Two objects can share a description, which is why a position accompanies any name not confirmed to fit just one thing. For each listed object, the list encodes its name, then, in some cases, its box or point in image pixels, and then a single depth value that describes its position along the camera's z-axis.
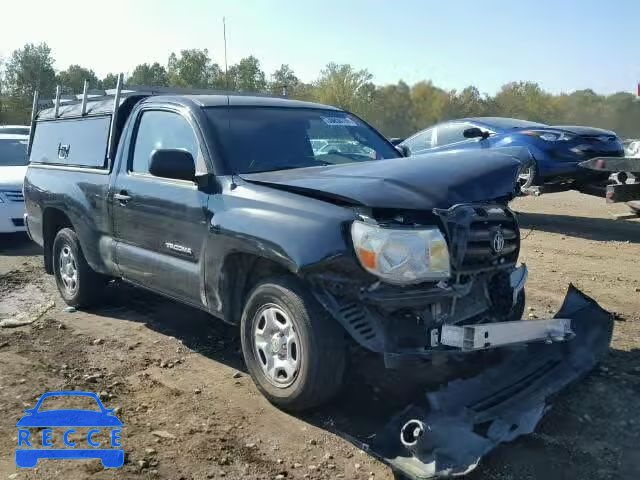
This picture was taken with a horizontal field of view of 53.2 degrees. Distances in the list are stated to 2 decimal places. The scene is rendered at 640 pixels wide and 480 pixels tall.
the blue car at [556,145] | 9.11
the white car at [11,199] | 9.61
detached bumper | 2.96
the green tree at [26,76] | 48.97
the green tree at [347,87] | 52.47
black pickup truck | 3.38
